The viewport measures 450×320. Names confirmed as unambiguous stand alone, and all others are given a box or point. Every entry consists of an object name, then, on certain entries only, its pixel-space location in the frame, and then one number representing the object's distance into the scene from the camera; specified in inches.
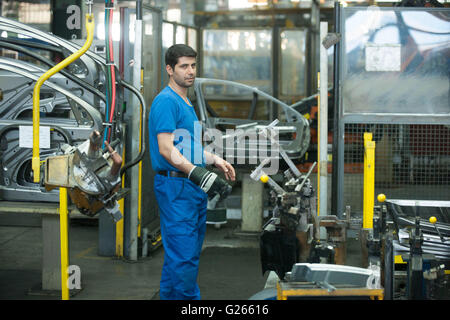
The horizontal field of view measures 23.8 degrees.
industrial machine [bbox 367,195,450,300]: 216.5
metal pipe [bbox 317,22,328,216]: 376.8
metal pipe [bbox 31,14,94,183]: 271.3
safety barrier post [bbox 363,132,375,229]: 335.4
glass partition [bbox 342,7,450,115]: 394.9
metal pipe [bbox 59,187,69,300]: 302.4
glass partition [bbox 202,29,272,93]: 755.7
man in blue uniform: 267.1
